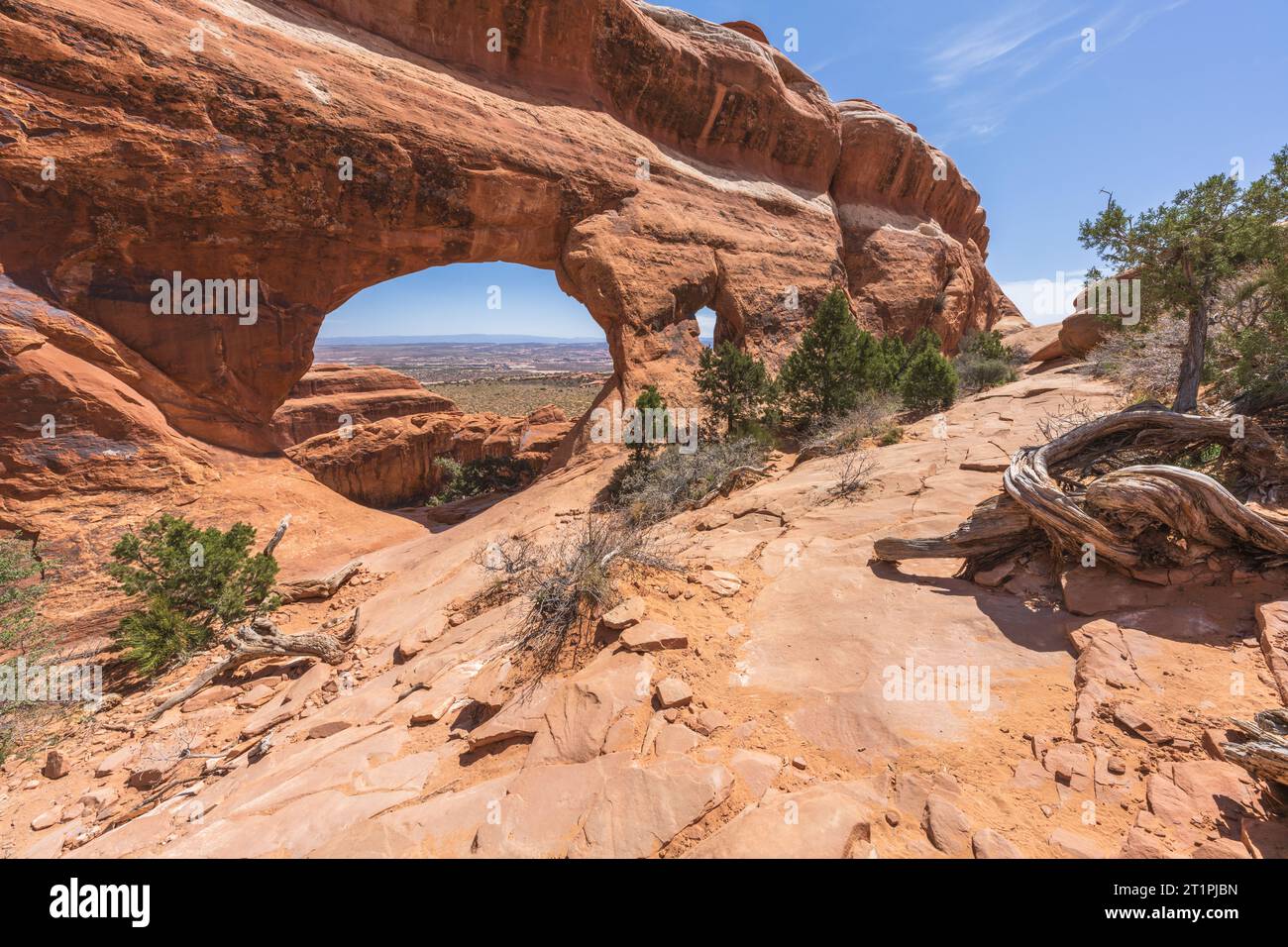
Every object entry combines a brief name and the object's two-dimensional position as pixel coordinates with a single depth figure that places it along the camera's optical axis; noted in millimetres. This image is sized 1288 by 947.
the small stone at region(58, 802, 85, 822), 4118
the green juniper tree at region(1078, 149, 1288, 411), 5480
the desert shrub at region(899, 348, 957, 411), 14516
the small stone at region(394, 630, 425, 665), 5279
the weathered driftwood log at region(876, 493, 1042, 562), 4570
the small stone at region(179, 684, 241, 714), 5625
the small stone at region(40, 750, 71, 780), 4809
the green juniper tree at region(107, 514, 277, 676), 6973
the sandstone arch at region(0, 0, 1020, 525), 10180
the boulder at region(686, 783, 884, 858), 1910
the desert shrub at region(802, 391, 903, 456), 10594
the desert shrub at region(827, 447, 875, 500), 7020
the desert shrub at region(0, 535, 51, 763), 5625
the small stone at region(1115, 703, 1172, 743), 2453
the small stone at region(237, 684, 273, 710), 5480
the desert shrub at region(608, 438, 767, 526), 8852
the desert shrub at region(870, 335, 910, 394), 14597
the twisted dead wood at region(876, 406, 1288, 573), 3689
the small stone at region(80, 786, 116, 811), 4168
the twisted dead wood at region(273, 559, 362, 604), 8974
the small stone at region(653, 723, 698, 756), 2639
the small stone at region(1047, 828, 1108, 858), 1940
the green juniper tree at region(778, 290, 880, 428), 13391
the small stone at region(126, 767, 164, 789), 4316
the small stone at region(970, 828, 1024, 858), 1938
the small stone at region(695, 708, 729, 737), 2768
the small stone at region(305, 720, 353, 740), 3918
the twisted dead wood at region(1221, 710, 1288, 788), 2029
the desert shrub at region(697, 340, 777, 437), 13594
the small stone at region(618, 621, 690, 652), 3457
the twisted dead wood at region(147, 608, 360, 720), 5941
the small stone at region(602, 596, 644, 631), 3711
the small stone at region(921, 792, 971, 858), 1966
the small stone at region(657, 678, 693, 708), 2938
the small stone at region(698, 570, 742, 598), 4465
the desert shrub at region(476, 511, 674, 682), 3900
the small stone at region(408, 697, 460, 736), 3499
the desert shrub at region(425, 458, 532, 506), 21000
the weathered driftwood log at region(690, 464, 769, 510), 8789
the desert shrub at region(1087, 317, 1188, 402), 7965
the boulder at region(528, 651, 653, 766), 2734
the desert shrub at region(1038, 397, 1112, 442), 6676
